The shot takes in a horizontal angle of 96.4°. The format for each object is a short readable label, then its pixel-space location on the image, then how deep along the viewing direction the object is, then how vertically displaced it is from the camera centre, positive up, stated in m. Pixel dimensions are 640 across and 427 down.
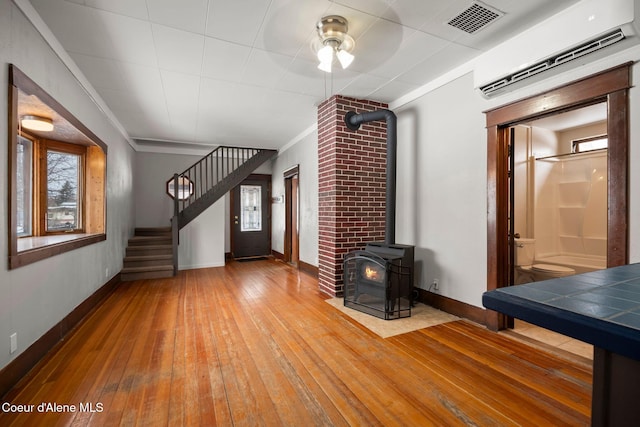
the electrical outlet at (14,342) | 1.96 -0.89
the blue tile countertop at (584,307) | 0.62 -0.25
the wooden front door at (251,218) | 7.58 -0.12
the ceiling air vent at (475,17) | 2.19 +1.57
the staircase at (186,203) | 5.30 +0.22
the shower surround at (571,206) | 4.27 +0.12
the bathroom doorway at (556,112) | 2.00 +0.52
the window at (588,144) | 4.34 +1.09
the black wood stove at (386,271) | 3.16 -0.66
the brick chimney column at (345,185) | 3.94 +0.42
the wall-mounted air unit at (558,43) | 1.88 +1.28
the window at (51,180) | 2.04 +0.40
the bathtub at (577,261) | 4.10 -0.72
